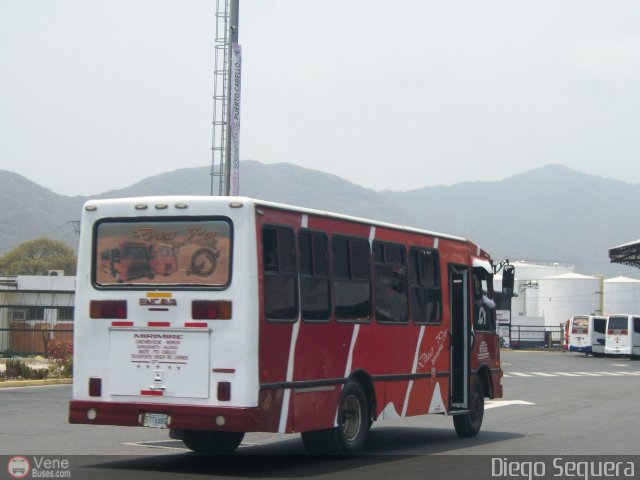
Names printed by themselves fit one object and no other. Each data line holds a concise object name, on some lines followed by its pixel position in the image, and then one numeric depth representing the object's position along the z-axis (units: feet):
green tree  559.38
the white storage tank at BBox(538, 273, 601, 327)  404.98
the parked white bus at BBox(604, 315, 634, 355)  208.02
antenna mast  92.27
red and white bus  39.27
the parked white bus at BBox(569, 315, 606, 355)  217.15
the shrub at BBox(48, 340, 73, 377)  98.07
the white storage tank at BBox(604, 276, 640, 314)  396.98
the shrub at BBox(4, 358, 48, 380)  92.58
